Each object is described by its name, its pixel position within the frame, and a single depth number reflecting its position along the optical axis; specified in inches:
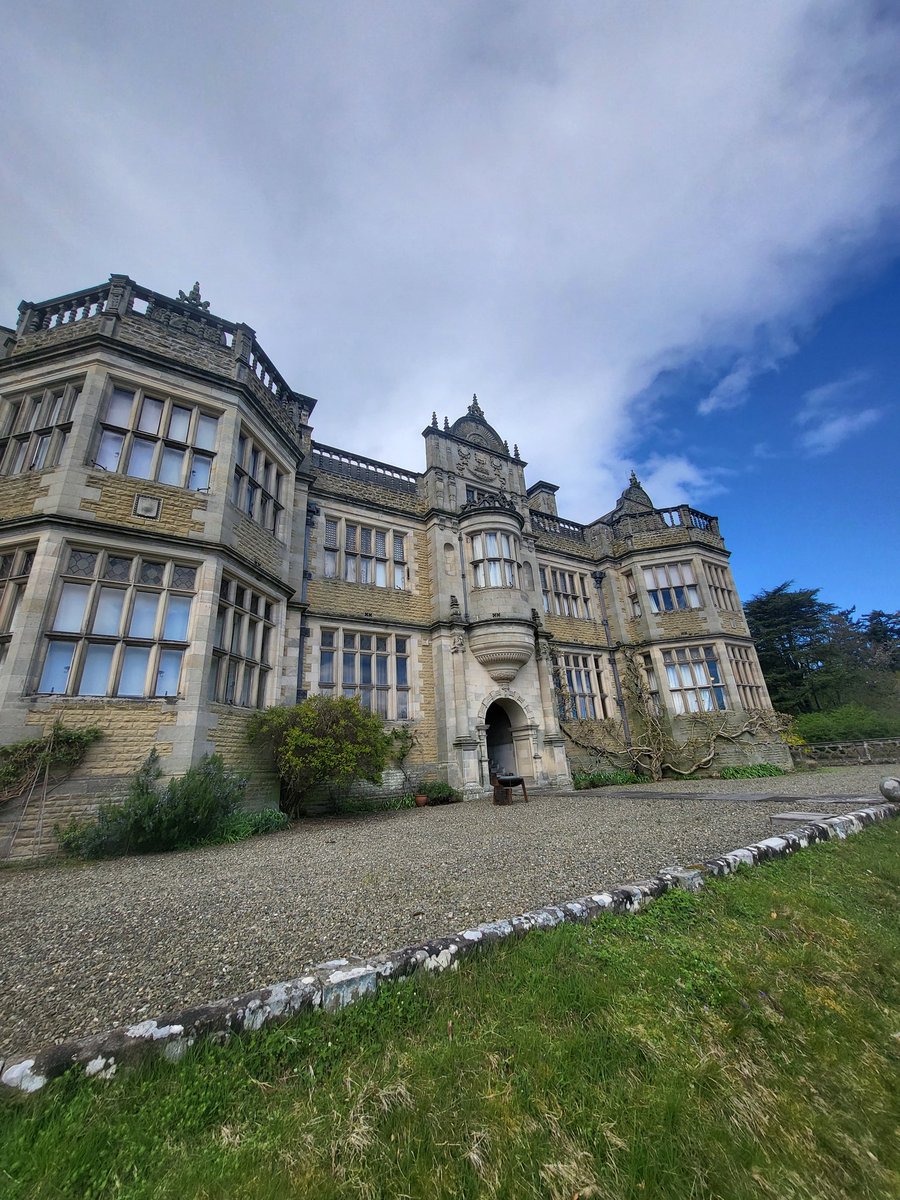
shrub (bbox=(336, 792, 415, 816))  438.0
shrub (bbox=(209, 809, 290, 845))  293.7
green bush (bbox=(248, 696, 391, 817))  363.9
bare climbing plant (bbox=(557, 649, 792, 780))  690.8
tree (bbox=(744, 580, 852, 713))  1079.0
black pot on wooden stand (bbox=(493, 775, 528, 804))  439.2
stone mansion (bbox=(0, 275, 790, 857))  323.0
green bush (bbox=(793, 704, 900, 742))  823.1
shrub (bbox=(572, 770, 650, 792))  631.2
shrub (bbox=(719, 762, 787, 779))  641.6
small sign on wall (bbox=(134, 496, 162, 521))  362.0
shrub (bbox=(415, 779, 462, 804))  487.5
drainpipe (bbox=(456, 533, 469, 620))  595.6
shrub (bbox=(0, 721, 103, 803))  268.5
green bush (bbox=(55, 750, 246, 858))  262.5
